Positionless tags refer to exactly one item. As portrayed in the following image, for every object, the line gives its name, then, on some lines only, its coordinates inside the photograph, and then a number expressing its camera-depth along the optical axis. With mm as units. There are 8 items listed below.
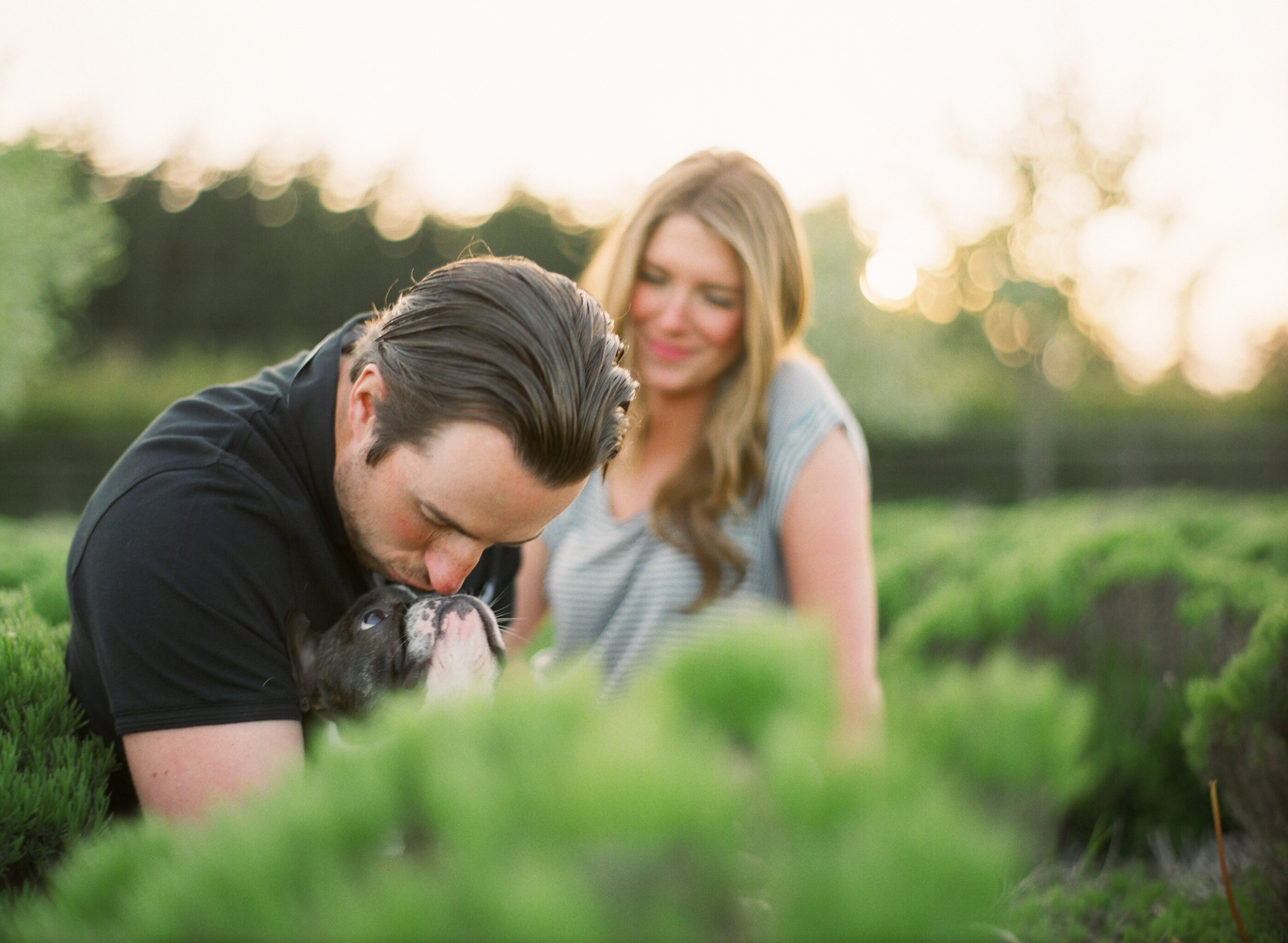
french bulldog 1881
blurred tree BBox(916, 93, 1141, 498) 17000
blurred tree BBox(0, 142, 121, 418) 11438
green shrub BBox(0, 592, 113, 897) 1499
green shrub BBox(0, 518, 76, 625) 2363
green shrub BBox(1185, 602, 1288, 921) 2328
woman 3162
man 1598
